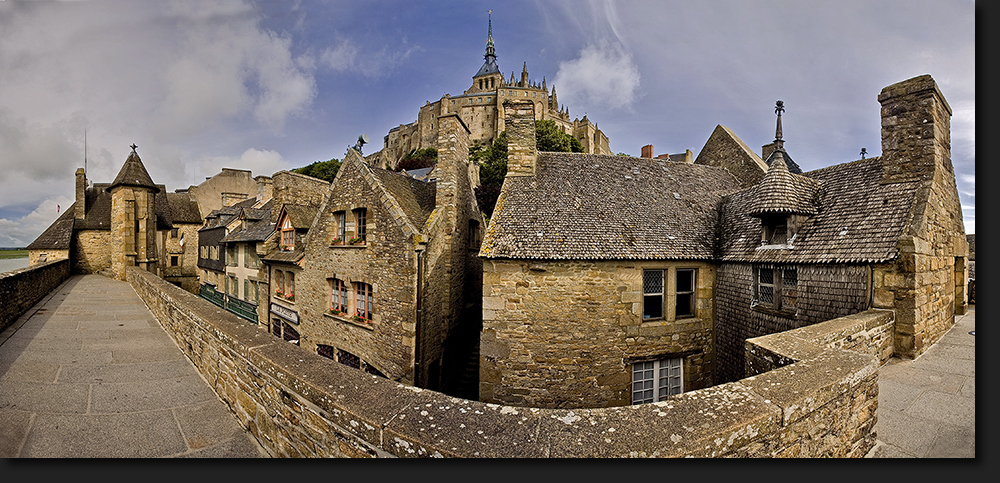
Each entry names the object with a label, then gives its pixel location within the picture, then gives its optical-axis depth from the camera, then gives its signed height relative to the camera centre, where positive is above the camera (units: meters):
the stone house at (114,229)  20.12 +0.80
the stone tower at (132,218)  19.92 +1.37
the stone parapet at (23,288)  7.93 -1.26
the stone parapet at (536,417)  2.43 -1.27
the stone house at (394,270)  10.77 -0.85
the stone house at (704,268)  7.40 -0.49
